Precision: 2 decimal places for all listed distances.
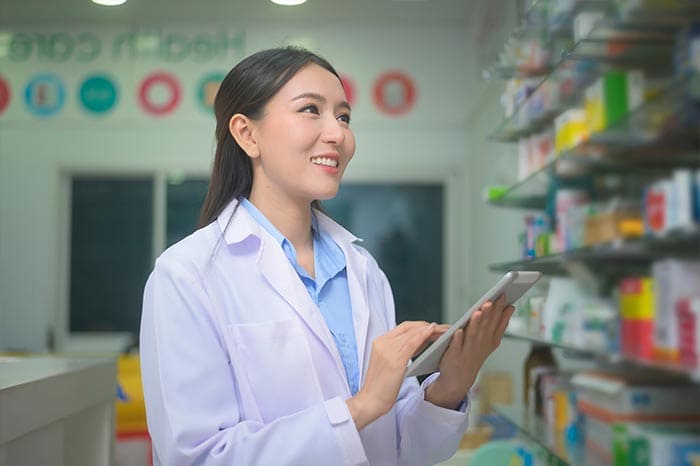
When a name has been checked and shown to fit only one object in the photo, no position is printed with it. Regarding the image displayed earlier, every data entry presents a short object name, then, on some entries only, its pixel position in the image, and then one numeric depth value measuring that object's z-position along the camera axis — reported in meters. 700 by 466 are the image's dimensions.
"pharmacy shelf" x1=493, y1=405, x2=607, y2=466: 1.59
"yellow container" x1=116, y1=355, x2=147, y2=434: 4.90
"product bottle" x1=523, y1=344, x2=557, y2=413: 2.19
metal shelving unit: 1.14
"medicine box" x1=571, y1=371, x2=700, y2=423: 1.24
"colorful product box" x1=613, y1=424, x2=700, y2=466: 1.20
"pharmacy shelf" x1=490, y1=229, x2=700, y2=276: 1.13
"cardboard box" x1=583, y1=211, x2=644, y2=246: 1.30
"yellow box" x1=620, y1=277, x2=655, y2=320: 1.24
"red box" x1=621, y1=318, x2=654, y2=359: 1.22
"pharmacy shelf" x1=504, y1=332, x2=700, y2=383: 1.07
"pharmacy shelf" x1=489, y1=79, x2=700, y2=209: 1.11
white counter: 1.96
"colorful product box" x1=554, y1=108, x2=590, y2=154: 1.79
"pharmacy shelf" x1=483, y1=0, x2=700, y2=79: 1.21
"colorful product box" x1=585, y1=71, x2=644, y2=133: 1.38
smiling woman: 1.53
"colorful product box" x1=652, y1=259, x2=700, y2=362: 1.14
